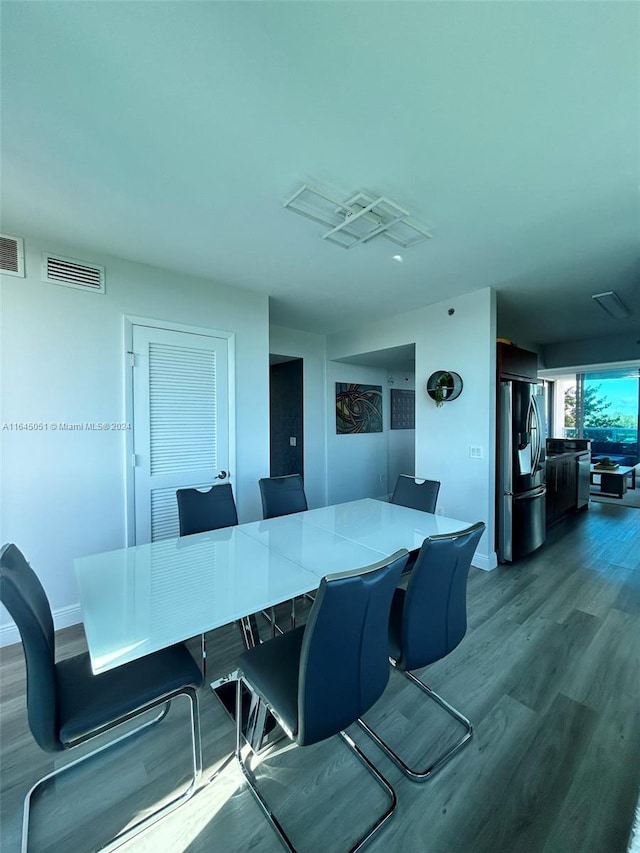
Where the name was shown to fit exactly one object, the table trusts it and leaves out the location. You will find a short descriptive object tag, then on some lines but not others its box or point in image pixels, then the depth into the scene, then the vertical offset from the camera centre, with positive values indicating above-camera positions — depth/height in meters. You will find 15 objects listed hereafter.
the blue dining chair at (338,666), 1.04 -0.79
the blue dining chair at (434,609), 1.36 -0.77
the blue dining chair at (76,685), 1.06 -0.98
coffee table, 5.88 -0.96
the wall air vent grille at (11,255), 2.25 +1.15
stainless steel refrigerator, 3.35 -0.48
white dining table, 1.15 -0.66
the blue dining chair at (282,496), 2.74 -0.57
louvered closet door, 2.78 +0.07
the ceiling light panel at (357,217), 1.89 +1.26
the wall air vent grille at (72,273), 2.38 +1.12
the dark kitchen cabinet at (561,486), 4.31 -0.82
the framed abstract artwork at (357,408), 5.30 +0.29
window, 7.60 +0.28
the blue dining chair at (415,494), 2.63 -0.55
